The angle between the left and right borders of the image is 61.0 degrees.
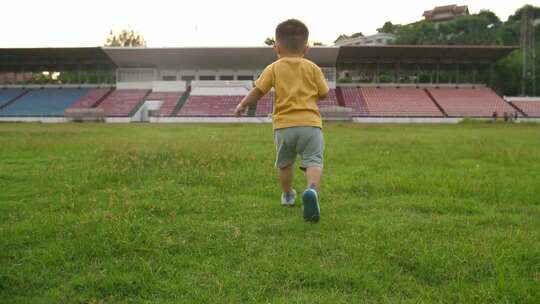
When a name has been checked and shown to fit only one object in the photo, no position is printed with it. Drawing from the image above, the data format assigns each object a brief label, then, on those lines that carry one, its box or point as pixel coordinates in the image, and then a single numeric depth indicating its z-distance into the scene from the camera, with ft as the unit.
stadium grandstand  136.56
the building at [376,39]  301.63
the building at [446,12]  353.72
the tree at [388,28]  335.47
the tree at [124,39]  261.03
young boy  12.75
